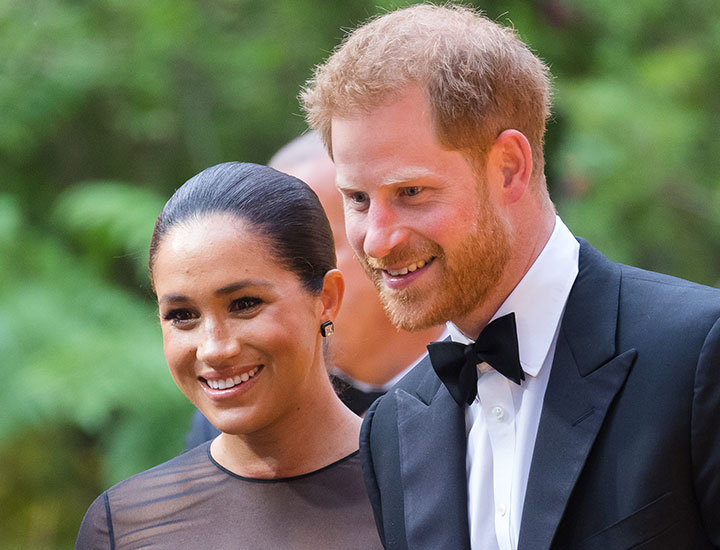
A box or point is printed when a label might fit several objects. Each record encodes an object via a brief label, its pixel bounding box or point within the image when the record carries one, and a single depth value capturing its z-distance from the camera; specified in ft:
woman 16.58
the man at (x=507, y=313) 12.94
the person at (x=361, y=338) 22.94
